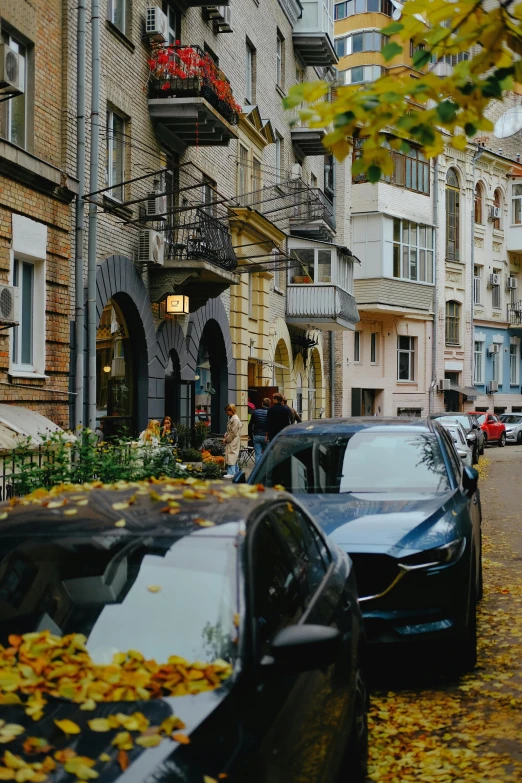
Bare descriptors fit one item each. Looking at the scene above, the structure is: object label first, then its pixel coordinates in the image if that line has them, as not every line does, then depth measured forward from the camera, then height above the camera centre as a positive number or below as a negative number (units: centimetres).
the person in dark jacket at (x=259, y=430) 2269 -37
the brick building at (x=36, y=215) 1428 +286
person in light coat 2086 -55
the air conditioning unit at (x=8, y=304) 1311 +136
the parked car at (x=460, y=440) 2500 -69
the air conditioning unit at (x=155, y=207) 1975 +398
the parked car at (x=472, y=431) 3206 -56
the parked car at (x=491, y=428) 4447 -60
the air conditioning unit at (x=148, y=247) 1955 +313
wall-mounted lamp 2092 +219
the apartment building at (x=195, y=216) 1884 +437
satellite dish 5341 +1550
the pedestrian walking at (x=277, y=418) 2119 -10
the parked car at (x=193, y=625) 326 -80
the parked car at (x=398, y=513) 658 -69
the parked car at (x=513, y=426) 4722 -54
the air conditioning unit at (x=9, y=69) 1239 +414
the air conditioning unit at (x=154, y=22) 1998 +754
